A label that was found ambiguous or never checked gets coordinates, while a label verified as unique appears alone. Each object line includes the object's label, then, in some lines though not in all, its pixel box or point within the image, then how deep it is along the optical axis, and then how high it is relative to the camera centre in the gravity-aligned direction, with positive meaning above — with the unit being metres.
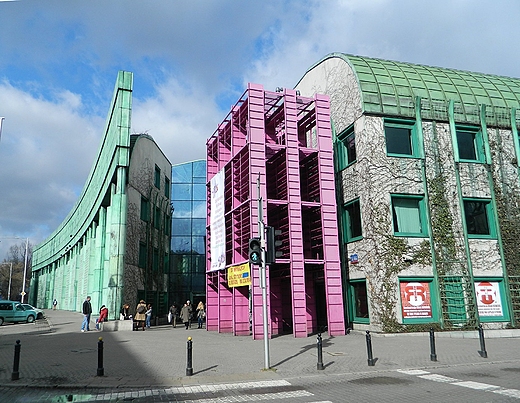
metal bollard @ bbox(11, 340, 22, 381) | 10.41 -1.39
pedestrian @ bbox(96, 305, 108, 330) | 25.36 -0.85
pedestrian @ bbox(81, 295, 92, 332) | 24.20 -0.53
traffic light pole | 11.48 +0.35
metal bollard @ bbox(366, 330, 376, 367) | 11.90 -1.53
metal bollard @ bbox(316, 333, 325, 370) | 11.47 -1.58
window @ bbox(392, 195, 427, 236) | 21.50 +3.83
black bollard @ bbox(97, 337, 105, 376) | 10.74 -1.36
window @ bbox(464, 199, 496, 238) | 22.27 +3.75
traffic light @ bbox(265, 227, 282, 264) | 12.31 +1.50
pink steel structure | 20.34 +4.31
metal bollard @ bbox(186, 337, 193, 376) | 10.70 -1.47
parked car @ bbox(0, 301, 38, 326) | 33.81 -0.52
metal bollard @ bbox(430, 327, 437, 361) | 12.53 -1.55
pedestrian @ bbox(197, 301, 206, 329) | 29.09 -0.84
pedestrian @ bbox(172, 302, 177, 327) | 30.02 -0.79
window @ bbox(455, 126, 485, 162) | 23.36 +7.75
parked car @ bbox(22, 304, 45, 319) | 36.37 -0.53
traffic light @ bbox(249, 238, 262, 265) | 12.10 +1.27
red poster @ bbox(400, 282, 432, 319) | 20.19 -0.22
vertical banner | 24.12 +4.20
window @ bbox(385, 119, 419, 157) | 22.50 +7.87
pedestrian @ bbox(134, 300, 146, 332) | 26.23 -0.65
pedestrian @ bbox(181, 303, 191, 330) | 27.70 -0.83
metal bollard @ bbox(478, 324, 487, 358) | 13.20 -1.56
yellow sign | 20.06 +1.13
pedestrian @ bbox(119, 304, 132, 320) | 27.83 -0.62
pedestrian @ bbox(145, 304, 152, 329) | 29.04 -0.97
